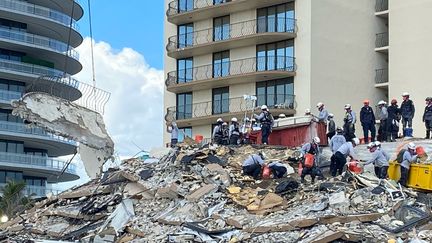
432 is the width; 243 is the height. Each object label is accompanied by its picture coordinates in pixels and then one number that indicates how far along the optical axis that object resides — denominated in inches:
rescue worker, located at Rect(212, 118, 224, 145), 1240.8
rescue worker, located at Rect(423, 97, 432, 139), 1095.0
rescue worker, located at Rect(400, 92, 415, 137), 1112.2
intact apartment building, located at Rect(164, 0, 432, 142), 1829.5
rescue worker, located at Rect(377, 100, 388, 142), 1124.3
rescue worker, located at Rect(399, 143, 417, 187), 928.9
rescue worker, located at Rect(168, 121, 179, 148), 1289.4
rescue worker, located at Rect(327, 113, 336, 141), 1155.3
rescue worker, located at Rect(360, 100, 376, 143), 1128.8
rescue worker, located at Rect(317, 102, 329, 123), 1168.2
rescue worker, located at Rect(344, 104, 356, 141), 1115.3
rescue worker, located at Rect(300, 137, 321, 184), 968.3
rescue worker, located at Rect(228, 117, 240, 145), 1204.3
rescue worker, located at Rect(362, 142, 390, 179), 951.6
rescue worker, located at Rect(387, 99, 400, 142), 1129.9
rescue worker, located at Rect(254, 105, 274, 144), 1148.5
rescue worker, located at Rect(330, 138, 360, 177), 963.3
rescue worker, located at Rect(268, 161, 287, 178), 1013.2
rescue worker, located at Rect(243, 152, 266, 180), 1016.9
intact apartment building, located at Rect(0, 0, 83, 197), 2549.2
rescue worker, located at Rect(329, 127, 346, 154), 992.2
